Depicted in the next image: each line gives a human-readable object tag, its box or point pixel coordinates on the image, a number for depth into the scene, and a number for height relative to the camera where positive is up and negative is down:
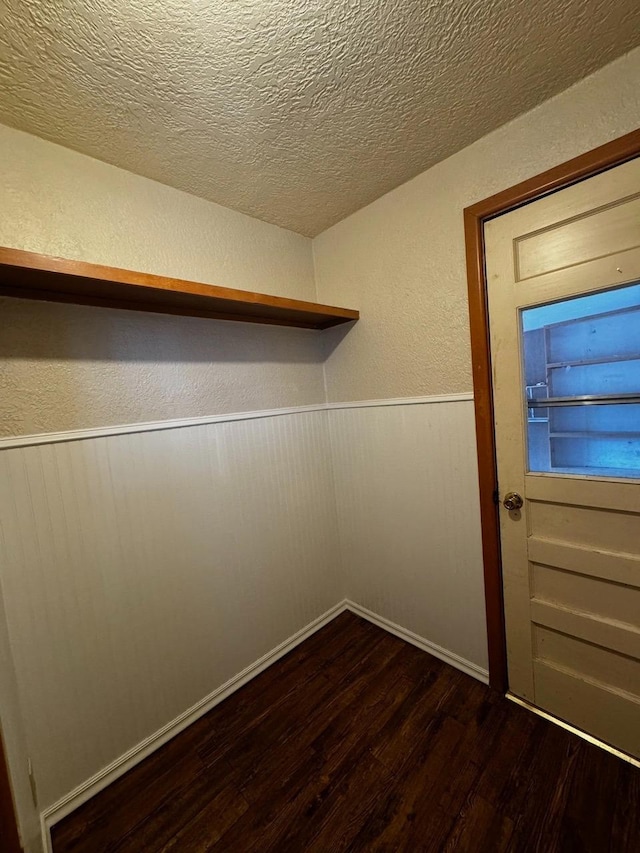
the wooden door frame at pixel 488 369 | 1.19 +0.08
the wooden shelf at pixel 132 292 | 0.98 +0.48
